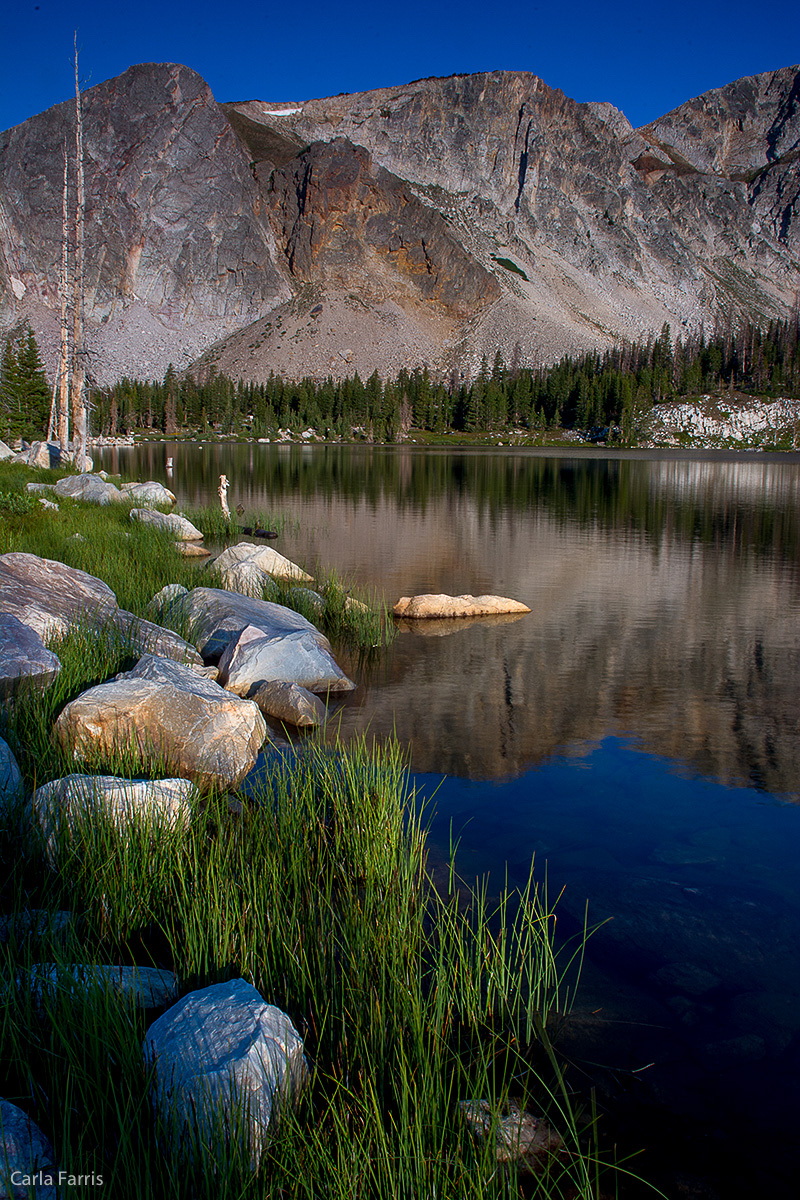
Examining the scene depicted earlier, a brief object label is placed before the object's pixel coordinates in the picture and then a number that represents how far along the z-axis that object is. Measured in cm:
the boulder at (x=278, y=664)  1028
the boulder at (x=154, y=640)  974
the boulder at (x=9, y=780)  534
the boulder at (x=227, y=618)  1133
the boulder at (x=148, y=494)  2550
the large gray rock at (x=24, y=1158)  257
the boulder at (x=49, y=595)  934
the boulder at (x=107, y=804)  505
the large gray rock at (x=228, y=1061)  295
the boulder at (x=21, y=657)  751
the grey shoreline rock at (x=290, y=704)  960
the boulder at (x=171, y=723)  664
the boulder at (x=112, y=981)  349
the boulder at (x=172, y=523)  2087
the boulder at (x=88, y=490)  2398
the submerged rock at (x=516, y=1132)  331
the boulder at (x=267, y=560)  1683
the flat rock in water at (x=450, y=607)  1586
